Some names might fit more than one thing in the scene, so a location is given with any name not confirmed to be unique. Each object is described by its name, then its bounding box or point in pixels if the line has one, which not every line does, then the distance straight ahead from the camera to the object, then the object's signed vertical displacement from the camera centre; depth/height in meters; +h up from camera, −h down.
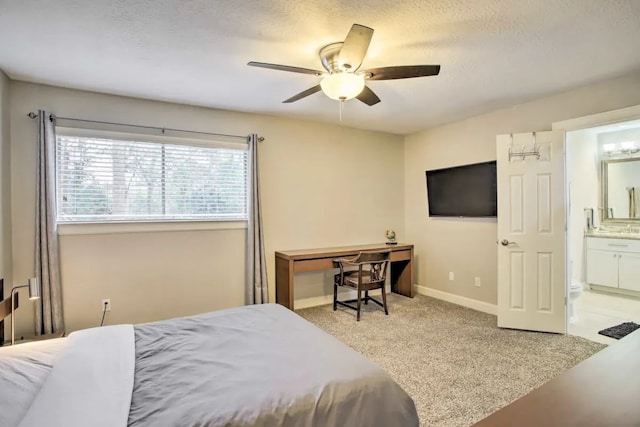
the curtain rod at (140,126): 2.99 +0.90
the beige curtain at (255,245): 3.83 -0.37
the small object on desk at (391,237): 4.87 -0.37
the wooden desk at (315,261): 3.83 -0.59
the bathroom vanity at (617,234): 4.59 -0.37
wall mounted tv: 4.02 +0.25
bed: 1.13 -0.66
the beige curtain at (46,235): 2.95 -0.16
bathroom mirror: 4.77 +0.27
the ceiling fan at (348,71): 2.03 +0.92
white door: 3.31 -0.23
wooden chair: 3.79 -0.75
